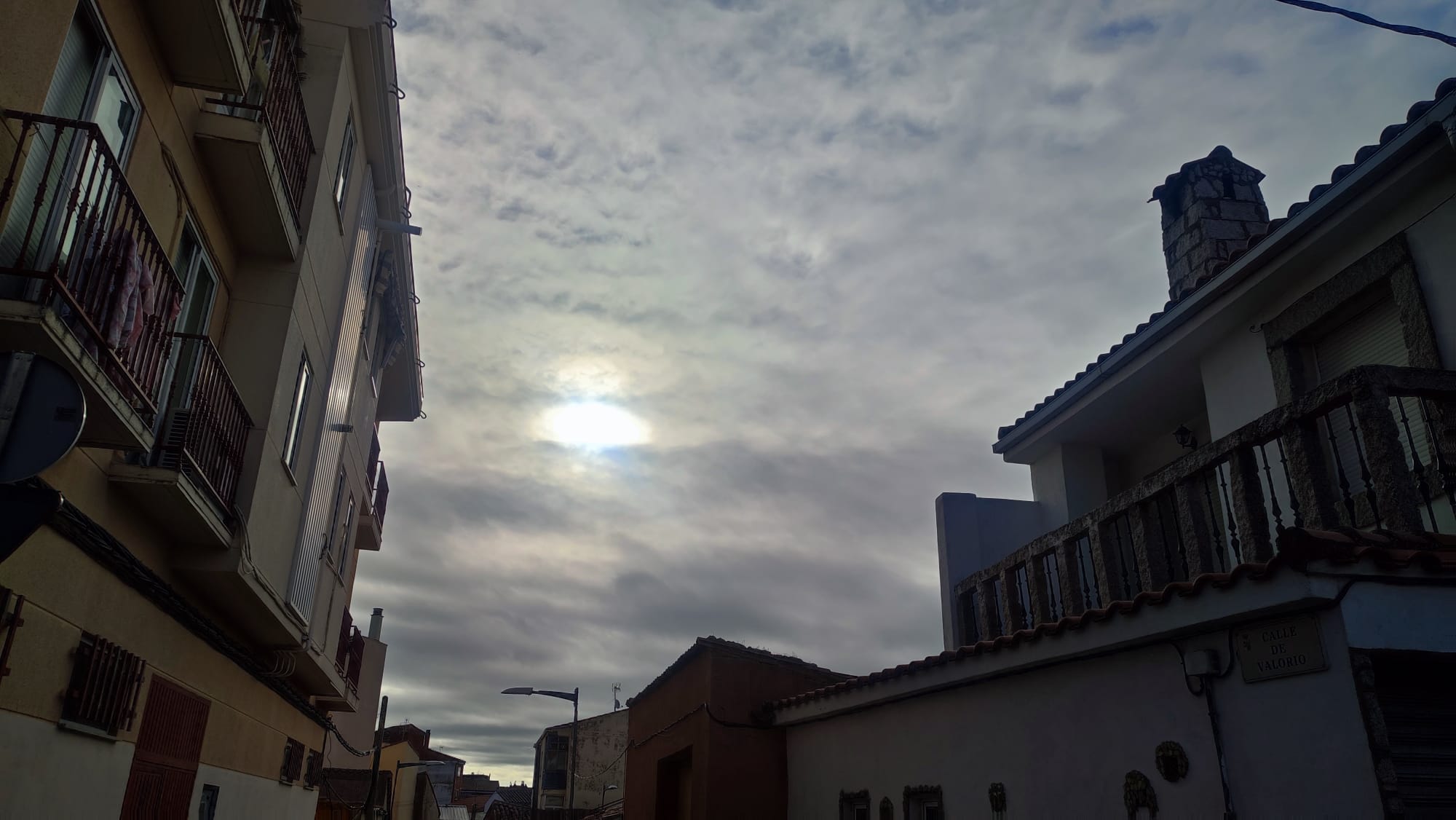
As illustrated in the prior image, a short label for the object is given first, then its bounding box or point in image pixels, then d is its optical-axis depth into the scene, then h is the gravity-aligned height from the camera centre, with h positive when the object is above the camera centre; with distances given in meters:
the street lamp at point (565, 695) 25.64 +3.01
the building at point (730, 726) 13.28 +1.25
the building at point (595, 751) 51.06 +3.35
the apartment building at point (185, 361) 5.20 +2.86
